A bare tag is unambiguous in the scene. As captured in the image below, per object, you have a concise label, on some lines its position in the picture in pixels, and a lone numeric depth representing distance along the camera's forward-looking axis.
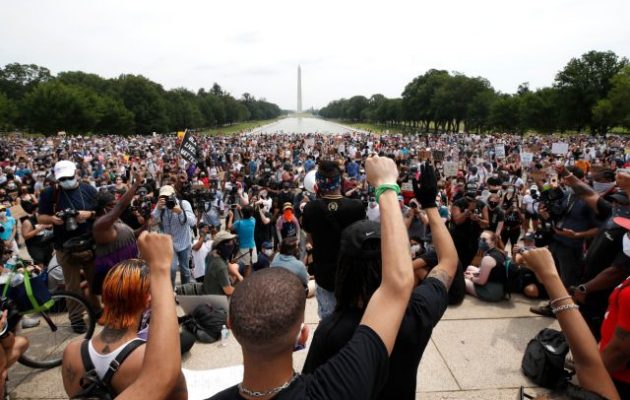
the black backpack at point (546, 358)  3.76
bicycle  4.03
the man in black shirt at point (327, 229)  3.75
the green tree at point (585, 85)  61.88
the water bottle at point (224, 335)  4.89
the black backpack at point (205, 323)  4.96
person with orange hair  2.12
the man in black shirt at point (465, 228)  6.09
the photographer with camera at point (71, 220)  4.91
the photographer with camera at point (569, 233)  5.45
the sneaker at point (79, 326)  4.98
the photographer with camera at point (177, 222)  6.38
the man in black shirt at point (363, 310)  1.61
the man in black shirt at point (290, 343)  1.18
